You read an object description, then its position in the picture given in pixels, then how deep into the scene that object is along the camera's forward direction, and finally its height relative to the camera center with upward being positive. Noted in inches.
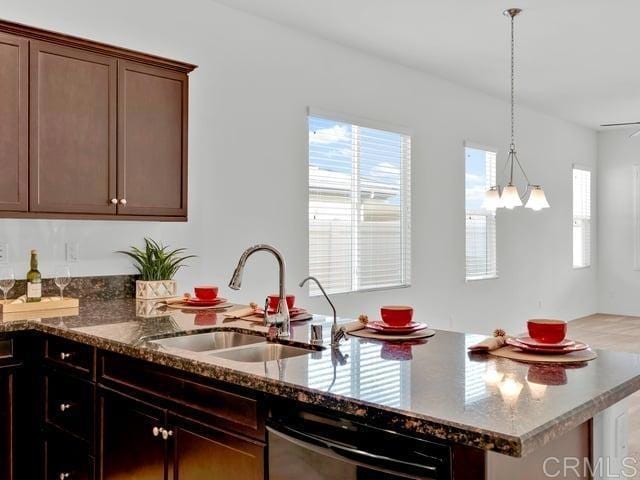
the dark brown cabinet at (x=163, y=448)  65.4 -25.4
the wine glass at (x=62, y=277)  117.9 -7.3
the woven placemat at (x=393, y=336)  81.6 -13.3
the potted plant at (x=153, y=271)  131.9 -7.0
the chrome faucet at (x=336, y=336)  76.5 -12.4
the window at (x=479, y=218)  249.3 +10.0
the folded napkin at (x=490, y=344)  72.0 -12.8
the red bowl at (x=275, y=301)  96.6 -10.0
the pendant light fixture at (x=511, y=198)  162.4 +12.0
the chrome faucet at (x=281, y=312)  83.7 -10.1
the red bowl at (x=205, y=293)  119.8 -10.5
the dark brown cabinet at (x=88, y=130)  105.5 +21.6
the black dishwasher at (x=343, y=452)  49.1 -18.8
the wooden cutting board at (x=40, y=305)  105.8 -11.9
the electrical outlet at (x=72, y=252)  126.7 -2.4
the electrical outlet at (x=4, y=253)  117.8 -2.4
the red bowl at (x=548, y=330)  70.0 -10.7
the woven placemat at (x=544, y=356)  66.9 -13.4
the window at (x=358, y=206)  186.4 +11.8
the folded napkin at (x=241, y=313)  102.3 -12.8
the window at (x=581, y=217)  344.8 +13.9
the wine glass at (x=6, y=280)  114.2 -7.6
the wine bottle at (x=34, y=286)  110.9 -8.5
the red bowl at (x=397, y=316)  86.0 -10.9
